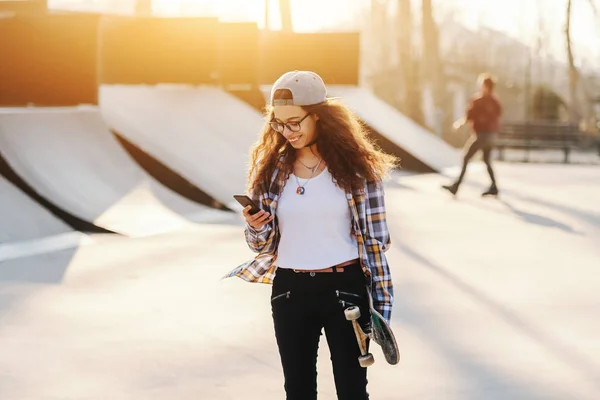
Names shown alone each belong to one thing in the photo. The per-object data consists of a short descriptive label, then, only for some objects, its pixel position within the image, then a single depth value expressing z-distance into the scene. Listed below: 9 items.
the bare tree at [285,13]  34.94
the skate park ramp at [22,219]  10.82
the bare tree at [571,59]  41.34
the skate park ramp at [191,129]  14.99
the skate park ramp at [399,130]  22.88
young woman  3.96
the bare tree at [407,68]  35.78
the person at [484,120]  16.23
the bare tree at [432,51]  36.91
